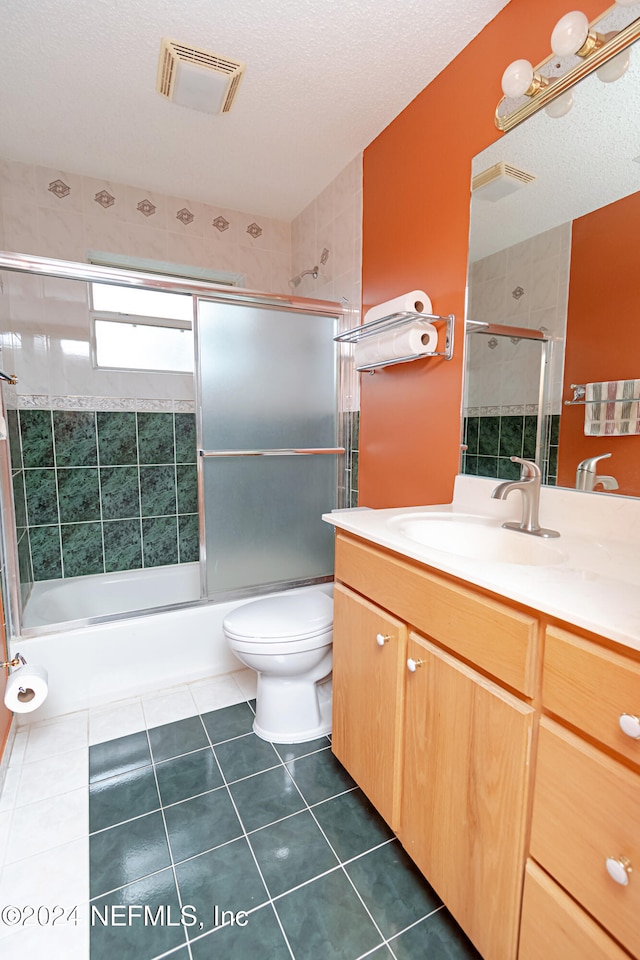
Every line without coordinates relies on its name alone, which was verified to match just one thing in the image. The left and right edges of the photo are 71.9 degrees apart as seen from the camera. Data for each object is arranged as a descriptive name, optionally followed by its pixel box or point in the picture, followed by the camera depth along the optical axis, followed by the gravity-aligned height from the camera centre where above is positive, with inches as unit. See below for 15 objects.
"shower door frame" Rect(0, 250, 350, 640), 61.9 +22.3
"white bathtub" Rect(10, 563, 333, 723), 67.7 -36.0
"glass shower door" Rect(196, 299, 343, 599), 74.7 -2.5
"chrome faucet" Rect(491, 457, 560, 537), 44.0 -6.6
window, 94.9 +22.4
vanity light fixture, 38.0 +34.0
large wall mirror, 40.5 +15.9
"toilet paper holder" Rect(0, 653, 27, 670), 57.8 -30.8
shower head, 96.0 +34.9
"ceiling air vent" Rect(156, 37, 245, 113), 59.0 +49.8
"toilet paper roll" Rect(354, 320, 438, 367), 61.7 +12.7
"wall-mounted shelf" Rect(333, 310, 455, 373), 60.2 +15.6
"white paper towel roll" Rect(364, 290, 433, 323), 62.0 +18.1
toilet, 59.5 -30.9
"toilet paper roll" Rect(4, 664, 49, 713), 55.4 -32.9
